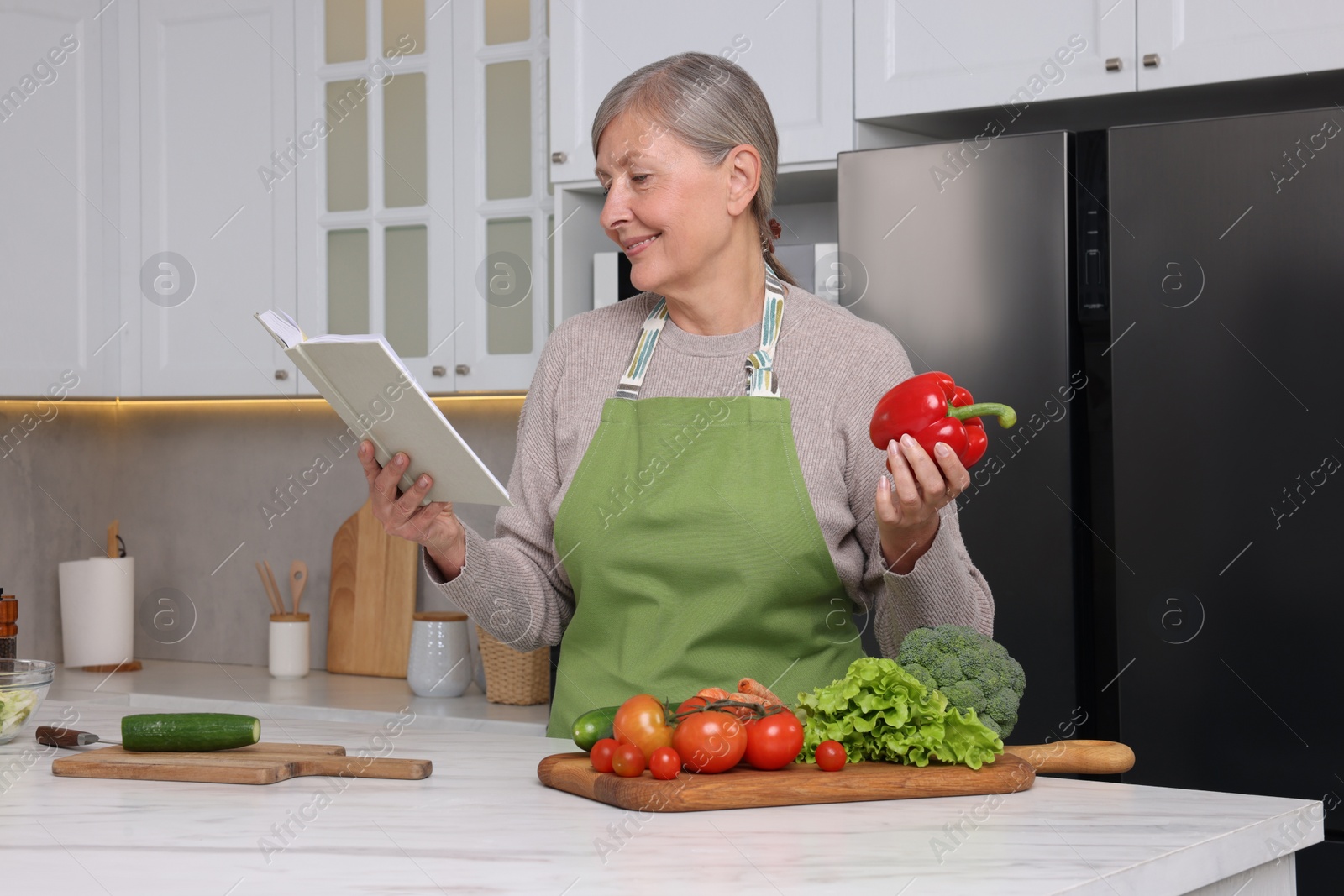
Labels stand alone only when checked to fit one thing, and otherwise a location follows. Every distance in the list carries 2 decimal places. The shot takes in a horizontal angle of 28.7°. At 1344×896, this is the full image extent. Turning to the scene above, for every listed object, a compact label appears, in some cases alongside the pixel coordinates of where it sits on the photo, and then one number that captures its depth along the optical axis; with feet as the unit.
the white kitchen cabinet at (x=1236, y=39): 10.27
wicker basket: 13.02
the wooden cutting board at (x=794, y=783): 7.26
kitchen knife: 8.20
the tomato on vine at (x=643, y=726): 7.41
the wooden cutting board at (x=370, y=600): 14.69
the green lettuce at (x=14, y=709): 8.25
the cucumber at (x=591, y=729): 7.66
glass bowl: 8.27
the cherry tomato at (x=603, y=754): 7.46
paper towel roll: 15.15
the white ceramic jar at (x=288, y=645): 14.71
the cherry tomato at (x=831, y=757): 7.44
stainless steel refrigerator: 10.03
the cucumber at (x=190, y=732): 7.94
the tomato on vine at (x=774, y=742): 7.42
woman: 8.61
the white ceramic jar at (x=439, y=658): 13.58
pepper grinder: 13.65
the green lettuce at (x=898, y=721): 7.50
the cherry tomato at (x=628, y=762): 7.37
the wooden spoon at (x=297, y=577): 15.09
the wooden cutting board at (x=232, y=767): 7.71
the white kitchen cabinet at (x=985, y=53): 10.79
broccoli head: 7.64
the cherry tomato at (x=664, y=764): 7.29
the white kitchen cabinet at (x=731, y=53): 11.56
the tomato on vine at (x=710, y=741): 7.36
